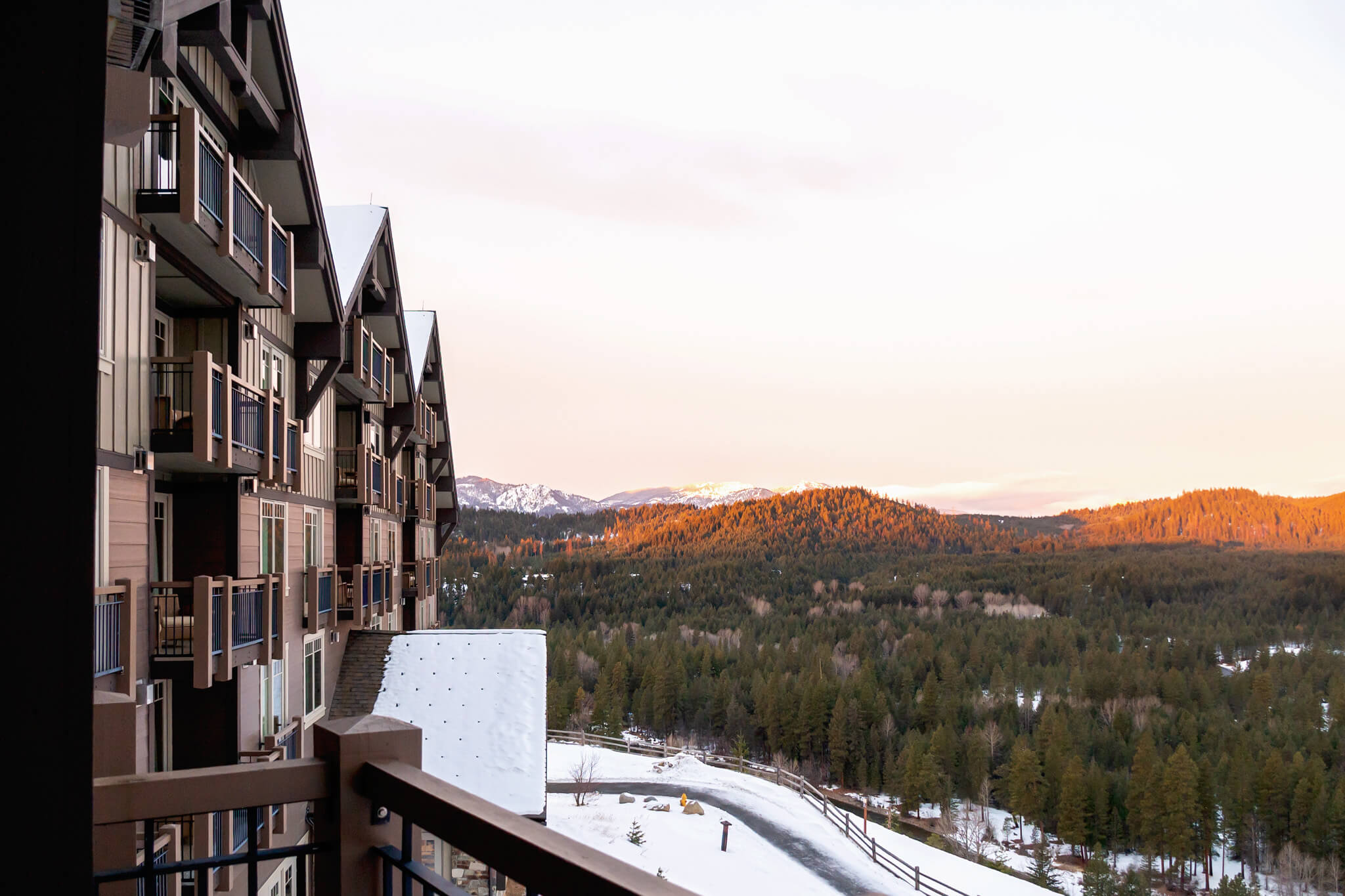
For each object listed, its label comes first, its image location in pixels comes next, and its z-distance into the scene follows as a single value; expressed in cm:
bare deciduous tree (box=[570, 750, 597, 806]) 3125
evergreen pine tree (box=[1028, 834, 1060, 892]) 4069
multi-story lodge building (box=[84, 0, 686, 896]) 237
